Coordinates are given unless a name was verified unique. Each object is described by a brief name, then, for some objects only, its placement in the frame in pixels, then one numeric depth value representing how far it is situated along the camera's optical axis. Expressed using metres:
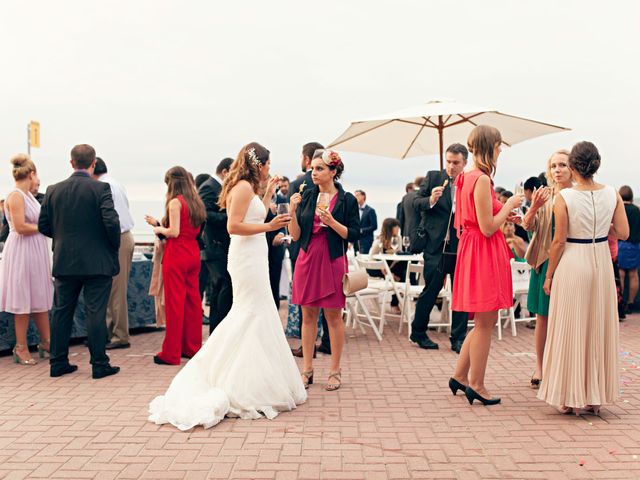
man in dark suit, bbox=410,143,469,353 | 7.14
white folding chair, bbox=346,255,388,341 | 8.13
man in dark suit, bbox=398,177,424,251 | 7.45
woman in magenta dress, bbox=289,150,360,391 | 5.43
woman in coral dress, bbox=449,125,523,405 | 4.71
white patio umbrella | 7.86
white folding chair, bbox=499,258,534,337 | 8.35
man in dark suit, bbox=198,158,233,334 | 6.90
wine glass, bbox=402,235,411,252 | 7.85
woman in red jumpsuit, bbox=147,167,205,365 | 6.53
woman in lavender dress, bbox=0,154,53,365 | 6.61
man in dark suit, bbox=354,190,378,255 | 13.50
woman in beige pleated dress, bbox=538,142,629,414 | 4.53
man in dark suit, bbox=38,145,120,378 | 5.96
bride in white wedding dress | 4.68
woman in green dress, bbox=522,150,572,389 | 5.11
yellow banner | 21.83
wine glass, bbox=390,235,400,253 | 9.58
